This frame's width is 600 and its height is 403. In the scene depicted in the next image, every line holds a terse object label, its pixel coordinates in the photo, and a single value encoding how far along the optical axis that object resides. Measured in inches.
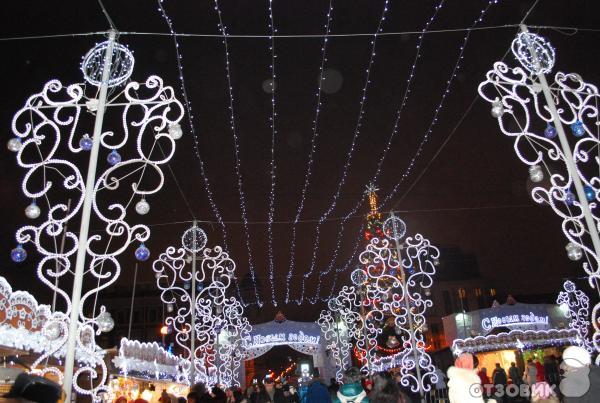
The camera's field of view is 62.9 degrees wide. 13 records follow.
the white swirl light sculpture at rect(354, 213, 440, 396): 490.6
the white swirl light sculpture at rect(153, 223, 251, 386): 479.5
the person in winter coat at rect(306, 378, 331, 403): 264.8
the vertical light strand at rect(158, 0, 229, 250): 275.5
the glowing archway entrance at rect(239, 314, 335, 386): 911.0
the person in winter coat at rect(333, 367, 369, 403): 215.8
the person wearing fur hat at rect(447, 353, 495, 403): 183.9
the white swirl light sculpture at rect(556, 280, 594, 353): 846.5
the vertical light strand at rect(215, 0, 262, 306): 288.2
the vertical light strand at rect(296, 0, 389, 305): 287.8
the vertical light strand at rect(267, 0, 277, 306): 284.9
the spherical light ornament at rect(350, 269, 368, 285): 720.3
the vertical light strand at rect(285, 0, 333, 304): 293.2
